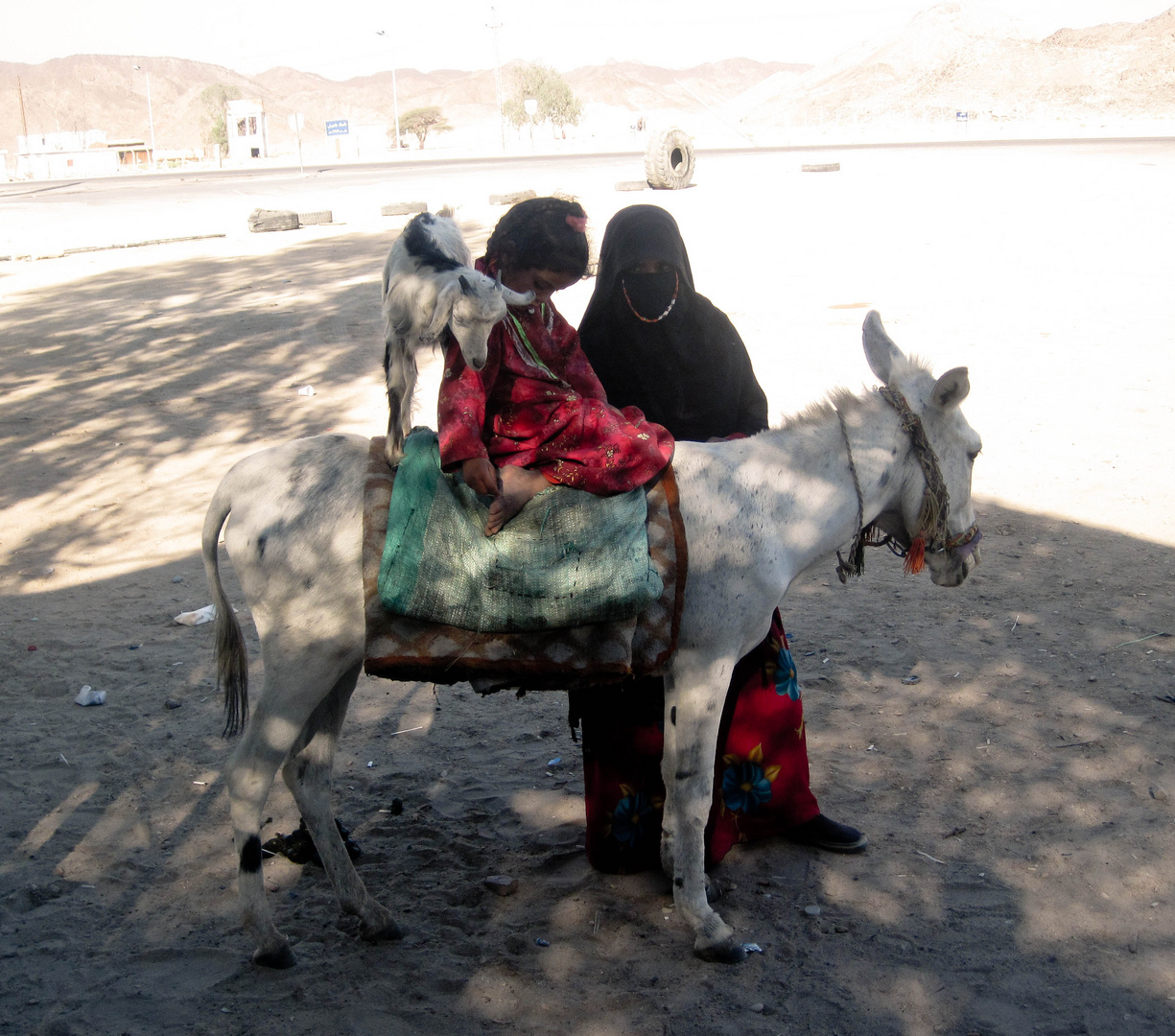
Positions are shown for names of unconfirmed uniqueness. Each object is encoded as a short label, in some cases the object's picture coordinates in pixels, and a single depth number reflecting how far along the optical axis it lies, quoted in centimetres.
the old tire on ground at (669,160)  2033
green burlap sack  255
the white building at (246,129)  6700
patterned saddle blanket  256
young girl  253
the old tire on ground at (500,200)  1788
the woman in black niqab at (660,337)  317
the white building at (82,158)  6650
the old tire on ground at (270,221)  1730
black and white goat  230
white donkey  265
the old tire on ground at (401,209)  1841
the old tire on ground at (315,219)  1822
